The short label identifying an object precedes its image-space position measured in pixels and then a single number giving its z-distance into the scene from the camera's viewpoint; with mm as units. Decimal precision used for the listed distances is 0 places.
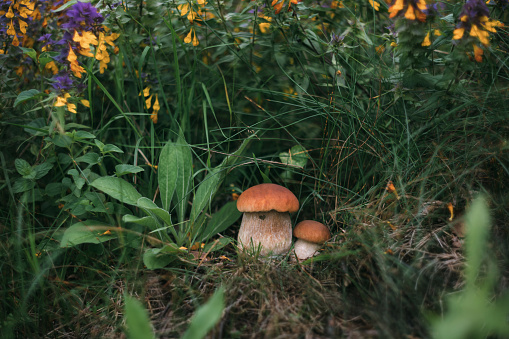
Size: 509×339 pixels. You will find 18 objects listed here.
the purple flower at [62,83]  667
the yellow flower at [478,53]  590
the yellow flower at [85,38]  654
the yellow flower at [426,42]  621
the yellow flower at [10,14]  695
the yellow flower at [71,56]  651
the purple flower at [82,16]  666
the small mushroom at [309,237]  667
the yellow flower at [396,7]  592
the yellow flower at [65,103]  643
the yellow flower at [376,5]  746
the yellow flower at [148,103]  764
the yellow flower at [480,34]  579
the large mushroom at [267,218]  675
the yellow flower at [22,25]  705
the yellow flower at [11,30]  700
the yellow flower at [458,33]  584
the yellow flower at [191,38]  738
